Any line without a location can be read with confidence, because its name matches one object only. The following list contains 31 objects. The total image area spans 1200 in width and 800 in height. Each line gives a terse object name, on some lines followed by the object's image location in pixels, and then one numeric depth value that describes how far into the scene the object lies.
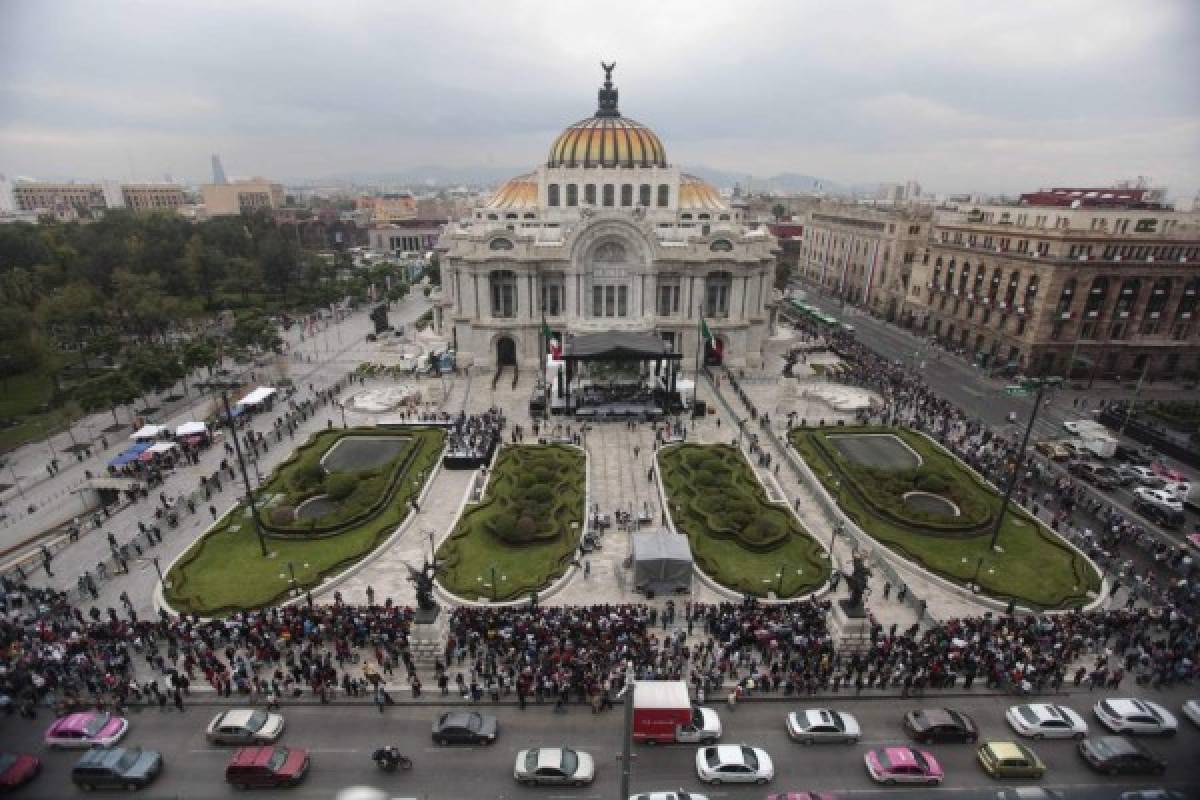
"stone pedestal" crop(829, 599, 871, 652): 24.84
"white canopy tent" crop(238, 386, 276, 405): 51.29
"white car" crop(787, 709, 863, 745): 21.34
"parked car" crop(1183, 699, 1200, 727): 22.31
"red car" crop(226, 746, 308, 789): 19.61
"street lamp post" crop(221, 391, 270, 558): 30.45
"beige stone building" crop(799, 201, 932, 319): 86.19
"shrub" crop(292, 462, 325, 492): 37.44
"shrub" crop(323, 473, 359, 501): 36.50
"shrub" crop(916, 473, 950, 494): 37.74
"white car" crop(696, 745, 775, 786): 19.80
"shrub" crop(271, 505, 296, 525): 33.47
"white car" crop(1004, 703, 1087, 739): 21.56
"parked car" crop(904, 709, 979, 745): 21.33
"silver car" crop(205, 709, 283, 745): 21.20
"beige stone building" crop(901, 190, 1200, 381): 59.09
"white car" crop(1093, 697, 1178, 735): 21.69
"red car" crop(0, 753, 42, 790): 19.56
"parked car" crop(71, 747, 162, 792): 19.45
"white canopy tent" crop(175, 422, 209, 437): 44.64
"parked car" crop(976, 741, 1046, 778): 20.06
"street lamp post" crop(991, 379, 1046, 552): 30.57
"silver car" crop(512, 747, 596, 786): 19.77
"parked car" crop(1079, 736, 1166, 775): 20.16
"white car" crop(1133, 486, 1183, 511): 36.24
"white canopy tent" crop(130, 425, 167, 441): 44.44
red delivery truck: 20.81
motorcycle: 20.19
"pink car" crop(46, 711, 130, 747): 20.98
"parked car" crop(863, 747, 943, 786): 19.88
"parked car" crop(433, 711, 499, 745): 21.28
